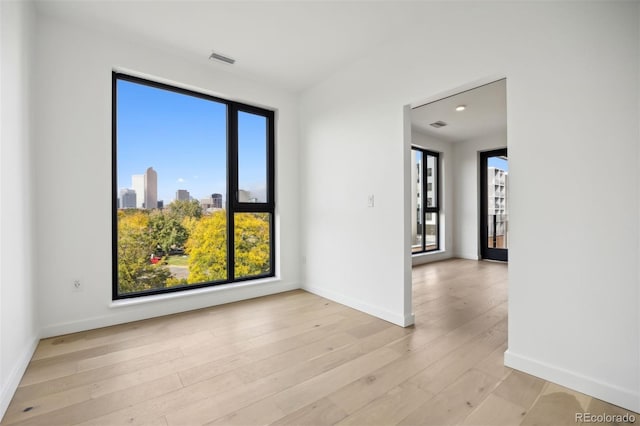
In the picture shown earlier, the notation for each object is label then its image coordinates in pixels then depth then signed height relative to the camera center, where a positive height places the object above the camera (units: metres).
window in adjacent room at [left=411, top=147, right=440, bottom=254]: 6.25 +0.27
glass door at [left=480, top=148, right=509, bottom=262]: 6.23 +0.21
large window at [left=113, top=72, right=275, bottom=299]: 2.96 +0.27
